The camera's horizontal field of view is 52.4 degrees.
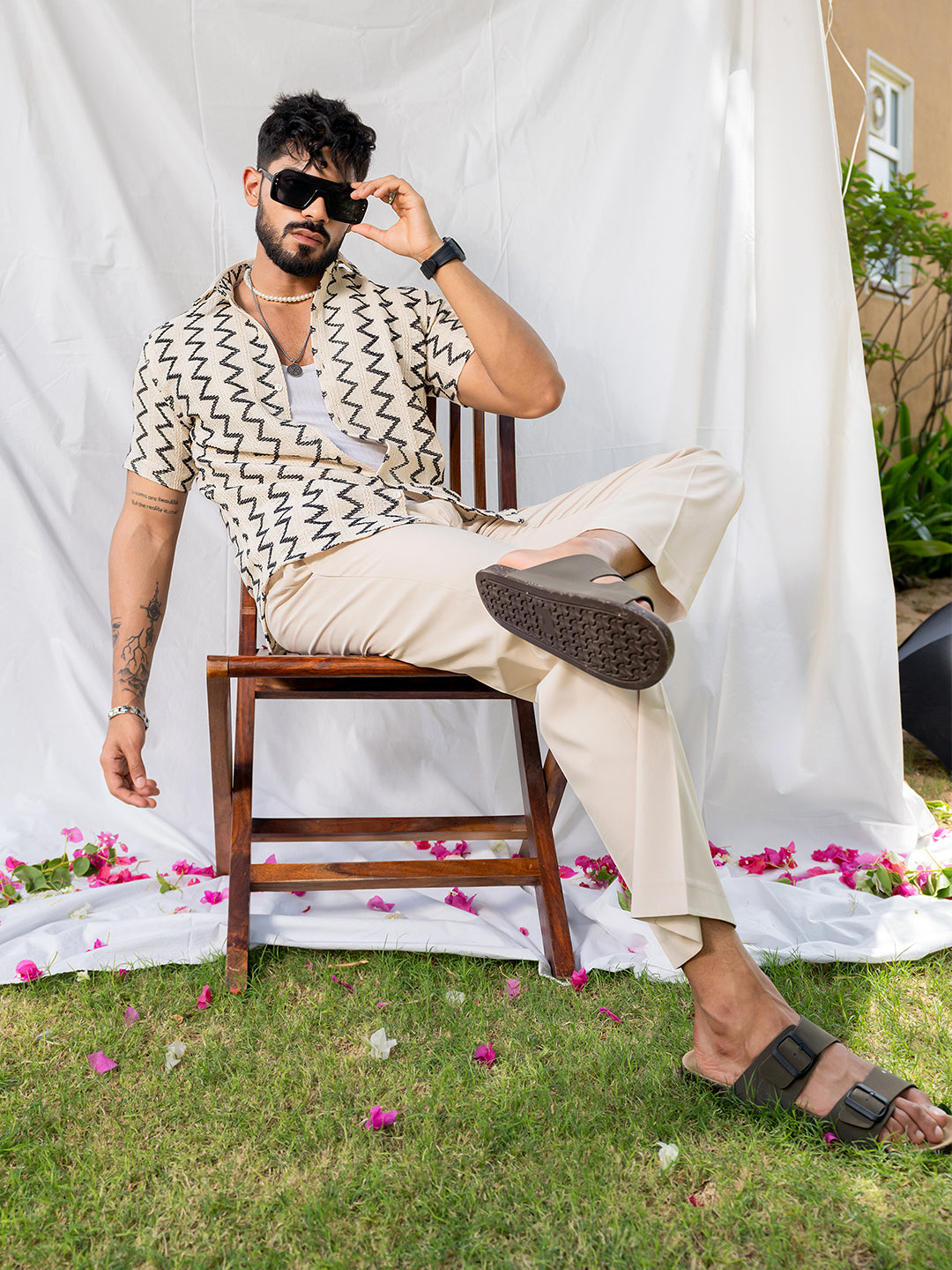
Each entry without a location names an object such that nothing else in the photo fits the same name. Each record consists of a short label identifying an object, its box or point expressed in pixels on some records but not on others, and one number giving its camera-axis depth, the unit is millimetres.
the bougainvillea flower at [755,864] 2043
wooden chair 1464
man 1123
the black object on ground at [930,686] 2523
